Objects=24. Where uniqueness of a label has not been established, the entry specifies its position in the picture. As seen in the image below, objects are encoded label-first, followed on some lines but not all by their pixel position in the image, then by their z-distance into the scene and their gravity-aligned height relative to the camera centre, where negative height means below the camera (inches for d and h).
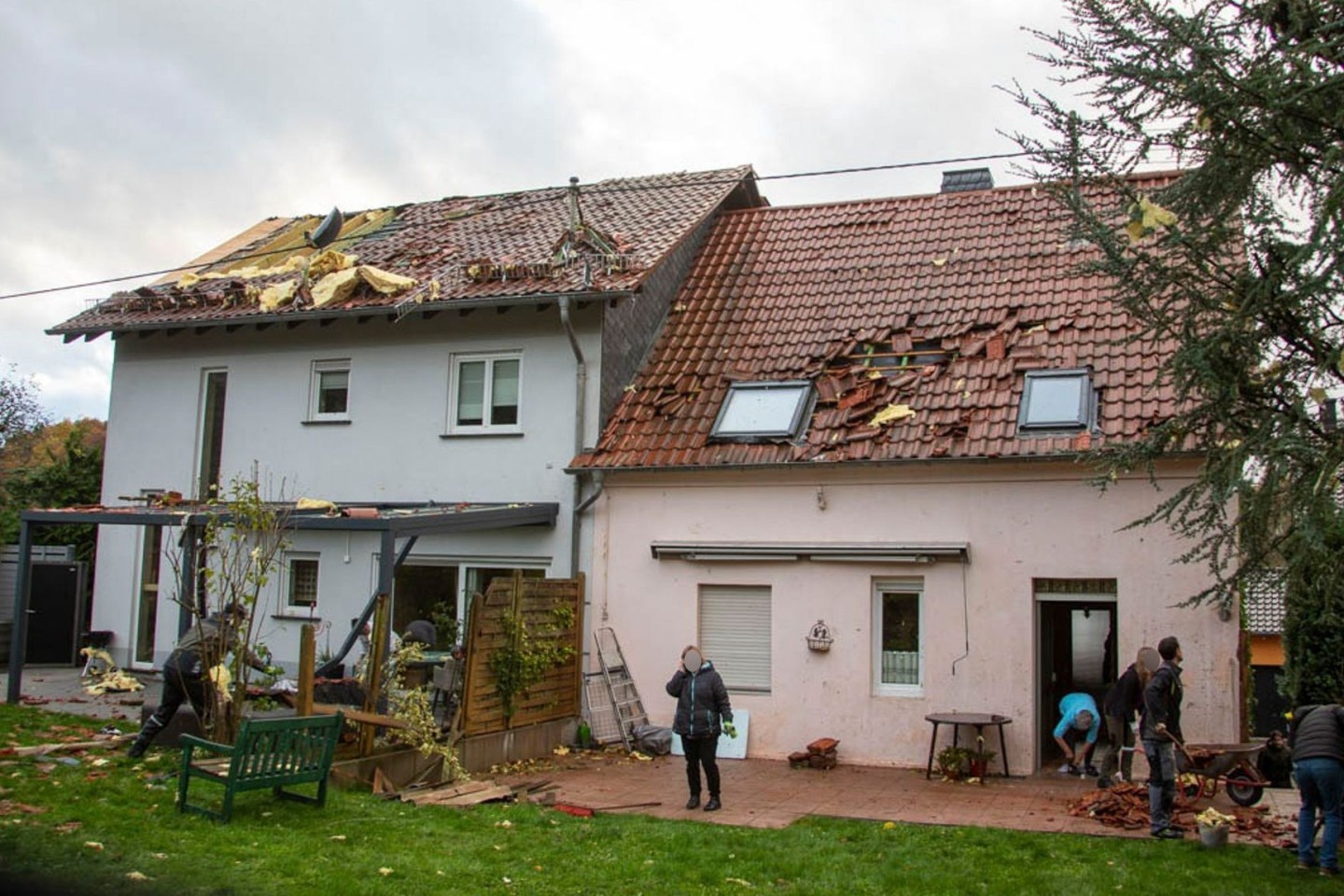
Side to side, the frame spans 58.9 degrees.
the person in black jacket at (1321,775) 351.3 -47.5
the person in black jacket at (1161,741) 402.0 -44.4
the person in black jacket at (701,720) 449.1 -47.7
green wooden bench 362.0 -56.3
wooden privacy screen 516.7 -25.5
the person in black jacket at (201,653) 441.4 -28.6
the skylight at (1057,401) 541.3 +94.1
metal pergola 503.8 +27.1
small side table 507.2 -50.5
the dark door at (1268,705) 685.9 -53.3
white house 642.2 +112.3
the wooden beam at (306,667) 438.0 -32.5
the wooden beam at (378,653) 470.6 -28.5
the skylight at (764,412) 596.1 +93.6
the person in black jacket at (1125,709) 468.1 -41.3
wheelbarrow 449.1 -60.4
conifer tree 301.6 +99.4
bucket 380.8 -71.9
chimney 805.2 +284.8
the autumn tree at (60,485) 1006.4 +77.2
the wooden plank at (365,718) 447.5 -51.3
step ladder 592.7 -48.2
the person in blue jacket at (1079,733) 531.5 -56.8
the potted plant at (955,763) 518.6 -70.0
